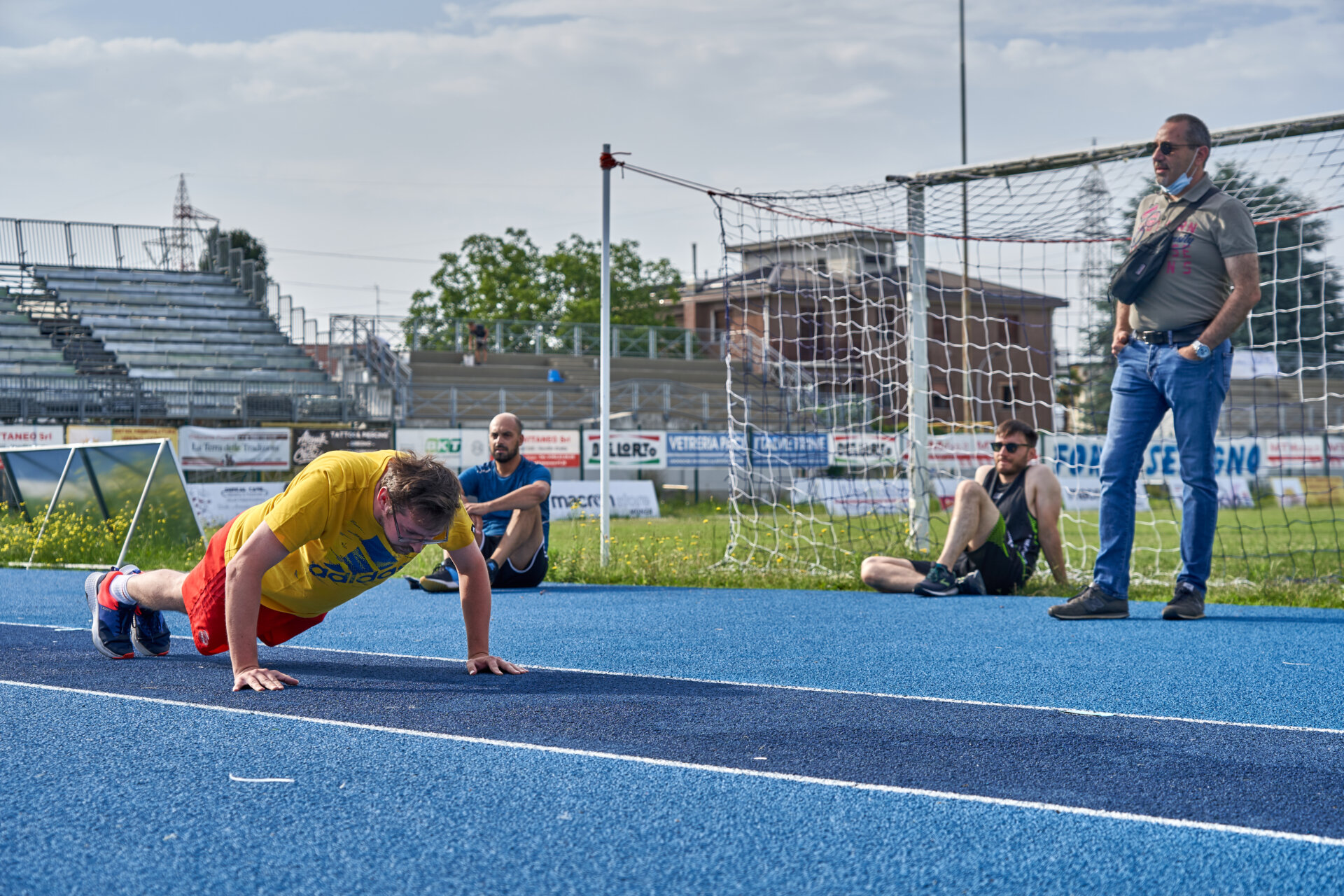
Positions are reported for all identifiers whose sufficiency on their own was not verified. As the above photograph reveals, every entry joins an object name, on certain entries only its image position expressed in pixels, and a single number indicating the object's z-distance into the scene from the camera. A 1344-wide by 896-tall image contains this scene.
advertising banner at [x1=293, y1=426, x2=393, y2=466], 20.73
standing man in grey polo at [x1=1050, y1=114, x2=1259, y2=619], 6.15
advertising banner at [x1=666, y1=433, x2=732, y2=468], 22.84
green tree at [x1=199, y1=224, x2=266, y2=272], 63.72
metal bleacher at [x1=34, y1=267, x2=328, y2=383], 26.33
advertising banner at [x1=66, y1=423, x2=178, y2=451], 19.16
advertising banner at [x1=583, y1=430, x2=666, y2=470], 22.39
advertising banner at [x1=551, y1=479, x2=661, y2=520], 19.58
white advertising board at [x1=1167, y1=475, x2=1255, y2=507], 20.92
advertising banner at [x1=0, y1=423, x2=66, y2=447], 19.23
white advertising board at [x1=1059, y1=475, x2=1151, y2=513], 17.37
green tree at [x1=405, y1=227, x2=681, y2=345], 46.00
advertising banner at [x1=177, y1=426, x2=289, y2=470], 19.83
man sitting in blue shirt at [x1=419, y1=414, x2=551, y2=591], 8.37
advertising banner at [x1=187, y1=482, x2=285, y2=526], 18.41
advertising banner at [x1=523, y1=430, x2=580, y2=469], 21.77
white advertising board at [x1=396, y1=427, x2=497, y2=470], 21.20
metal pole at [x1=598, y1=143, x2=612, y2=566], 9.77
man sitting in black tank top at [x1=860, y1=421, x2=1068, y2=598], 7.74
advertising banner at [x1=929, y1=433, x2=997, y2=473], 19.17
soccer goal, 8.74
